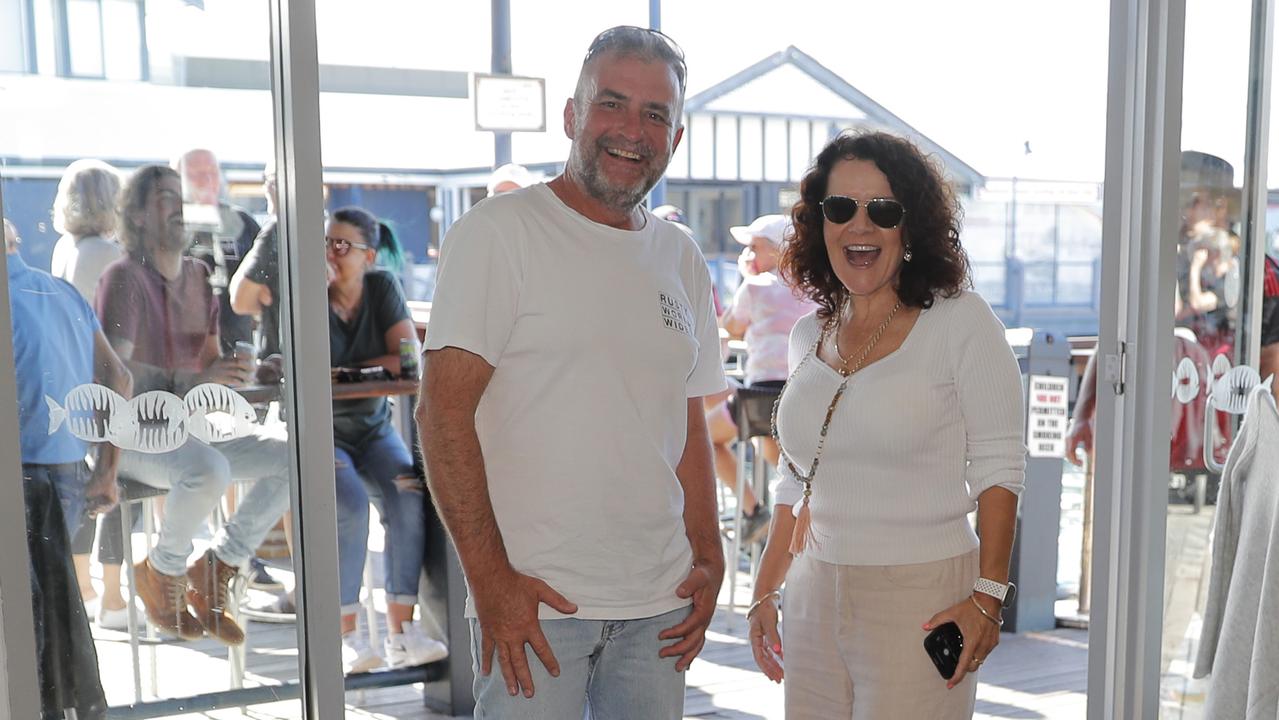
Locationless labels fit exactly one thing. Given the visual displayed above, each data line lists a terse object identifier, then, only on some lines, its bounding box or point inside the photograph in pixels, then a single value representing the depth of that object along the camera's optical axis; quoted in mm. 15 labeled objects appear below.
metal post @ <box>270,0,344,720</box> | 1787
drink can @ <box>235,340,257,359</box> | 1874
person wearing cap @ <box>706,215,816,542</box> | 4469
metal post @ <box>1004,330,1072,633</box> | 4148
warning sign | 4160
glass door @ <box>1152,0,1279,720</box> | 2426
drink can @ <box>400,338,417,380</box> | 3525
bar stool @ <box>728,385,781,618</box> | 4238
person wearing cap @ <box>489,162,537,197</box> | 4488
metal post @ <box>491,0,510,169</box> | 5598
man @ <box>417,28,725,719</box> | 1478
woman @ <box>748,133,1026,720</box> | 1572
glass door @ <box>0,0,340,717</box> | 1722
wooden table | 3244
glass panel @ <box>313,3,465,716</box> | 3428
